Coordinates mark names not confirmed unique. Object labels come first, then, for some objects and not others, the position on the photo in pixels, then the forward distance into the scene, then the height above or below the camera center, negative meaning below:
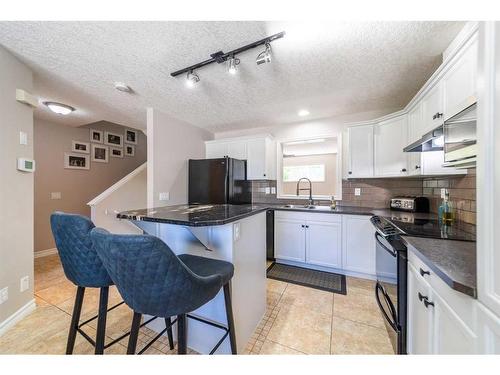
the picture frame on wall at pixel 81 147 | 3.74 +0.80
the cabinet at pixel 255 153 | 3.31 +0.62
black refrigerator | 3.02 +0.10
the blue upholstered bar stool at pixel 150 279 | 0.76 -0.40
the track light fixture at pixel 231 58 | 1.42 +1.10
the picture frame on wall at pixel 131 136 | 4.61 +1.25
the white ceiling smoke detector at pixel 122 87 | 2.11 +1.14
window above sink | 4.35 +0.53
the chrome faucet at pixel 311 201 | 3.25 -0.24
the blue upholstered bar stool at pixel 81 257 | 1.09 -0.42
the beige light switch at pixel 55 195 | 3.52 -0.16
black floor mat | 2.35 -1.22
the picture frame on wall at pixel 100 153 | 4.02 +0.72
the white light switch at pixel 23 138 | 1.78 +0.46
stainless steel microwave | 1.00 +0.31
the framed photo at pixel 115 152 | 4.30 +0.80
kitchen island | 1.29 -0.46
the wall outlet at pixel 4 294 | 1.63 -0.94
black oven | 1.30 -0.73
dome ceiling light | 2.56 +1.09
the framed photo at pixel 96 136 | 3.98 +1.09
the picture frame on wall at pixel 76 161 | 3.67 +0.52
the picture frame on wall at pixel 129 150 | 4.59 +0.90
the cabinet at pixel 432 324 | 0.73 -0.64
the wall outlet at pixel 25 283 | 1.82 -0.95
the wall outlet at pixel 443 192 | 1.95 -0.05
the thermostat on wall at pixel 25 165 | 1.75 +0.21
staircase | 3.01 -0.25
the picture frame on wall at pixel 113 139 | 4.20 +1.09
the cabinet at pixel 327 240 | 2.48 -0.75
